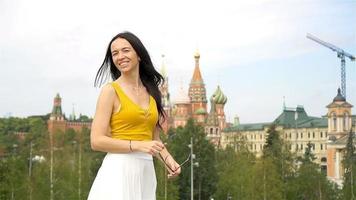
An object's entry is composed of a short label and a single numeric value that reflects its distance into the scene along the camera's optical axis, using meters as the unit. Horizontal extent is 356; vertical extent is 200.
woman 3.54
